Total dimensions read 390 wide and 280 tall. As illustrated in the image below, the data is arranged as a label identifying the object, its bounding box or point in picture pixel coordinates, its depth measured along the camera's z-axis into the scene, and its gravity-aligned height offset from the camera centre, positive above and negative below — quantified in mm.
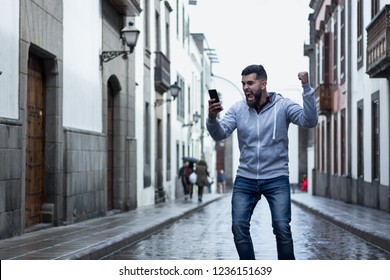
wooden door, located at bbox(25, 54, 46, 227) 12555 +562
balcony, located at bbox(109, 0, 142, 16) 18203 +3591
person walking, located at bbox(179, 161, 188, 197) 29094 +179
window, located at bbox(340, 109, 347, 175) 27672 +1169
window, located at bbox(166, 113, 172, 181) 30603 +1194
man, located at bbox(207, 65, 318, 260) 6168 +155
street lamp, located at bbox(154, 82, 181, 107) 26906 +2672
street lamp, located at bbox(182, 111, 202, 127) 37344 +2613
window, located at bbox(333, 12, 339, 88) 29792 +4388
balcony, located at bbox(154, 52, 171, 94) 26328 +3179
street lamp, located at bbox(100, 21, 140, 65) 16906 +2673
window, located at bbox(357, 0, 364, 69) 23047 +3802
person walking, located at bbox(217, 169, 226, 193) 56406 -230
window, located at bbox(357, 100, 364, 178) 23509 +1020
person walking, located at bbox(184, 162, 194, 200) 29016 +64
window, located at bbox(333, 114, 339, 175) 30234 +1102
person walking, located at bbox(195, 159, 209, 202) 28000 +152
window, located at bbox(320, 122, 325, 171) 34750 +1329
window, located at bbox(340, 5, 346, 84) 27498 +4214
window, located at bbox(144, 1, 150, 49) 24248 +4174
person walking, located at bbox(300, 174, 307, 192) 49838 -244
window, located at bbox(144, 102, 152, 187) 24289 +970
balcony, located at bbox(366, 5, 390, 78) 17500 +2746
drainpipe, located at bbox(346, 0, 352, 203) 25016 +2001
